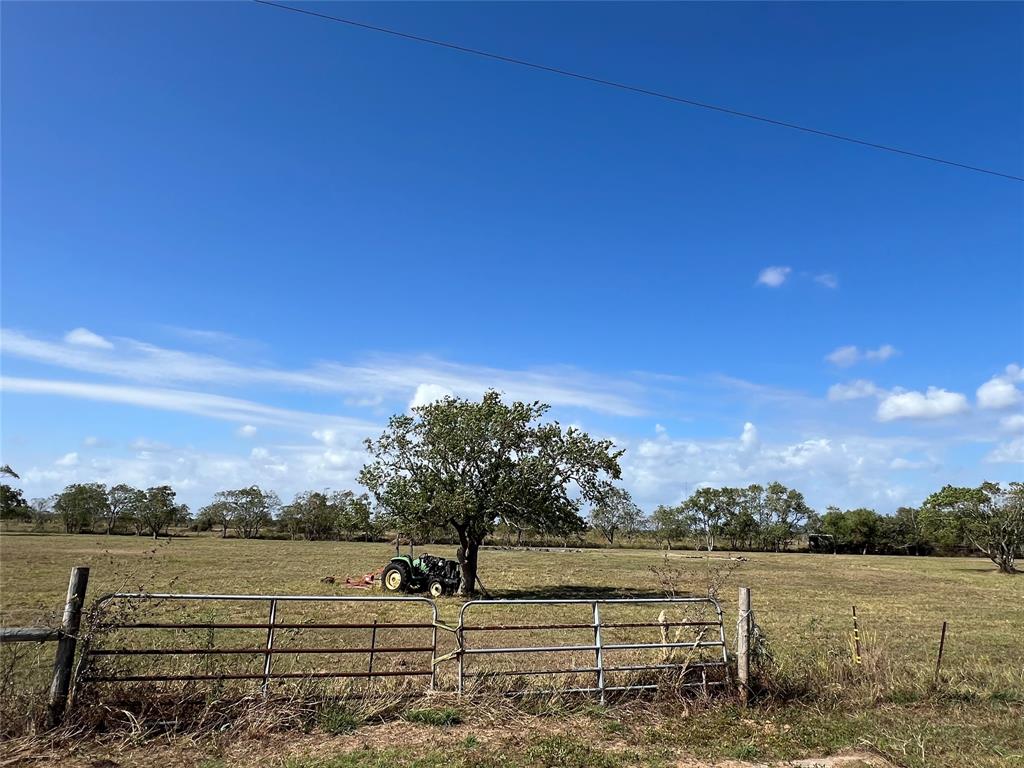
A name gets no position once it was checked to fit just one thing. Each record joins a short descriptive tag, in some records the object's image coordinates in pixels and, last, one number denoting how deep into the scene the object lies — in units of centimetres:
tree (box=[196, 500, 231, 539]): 10406
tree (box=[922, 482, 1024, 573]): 4941
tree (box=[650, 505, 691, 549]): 10844
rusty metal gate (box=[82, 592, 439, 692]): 644
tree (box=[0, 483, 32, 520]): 9538
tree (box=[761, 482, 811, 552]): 10500
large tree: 2200
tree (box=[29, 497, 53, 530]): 9719
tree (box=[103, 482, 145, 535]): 9750
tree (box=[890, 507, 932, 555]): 9450
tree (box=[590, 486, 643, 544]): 11796
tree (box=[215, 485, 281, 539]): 10406
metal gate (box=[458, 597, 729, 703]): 784
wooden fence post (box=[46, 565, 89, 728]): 625
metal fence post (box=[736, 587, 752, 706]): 832
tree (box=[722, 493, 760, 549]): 10569
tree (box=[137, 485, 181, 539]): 9756
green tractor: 2309
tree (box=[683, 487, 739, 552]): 10681
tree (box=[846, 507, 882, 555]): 9750
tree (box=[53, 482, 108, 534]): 9412
